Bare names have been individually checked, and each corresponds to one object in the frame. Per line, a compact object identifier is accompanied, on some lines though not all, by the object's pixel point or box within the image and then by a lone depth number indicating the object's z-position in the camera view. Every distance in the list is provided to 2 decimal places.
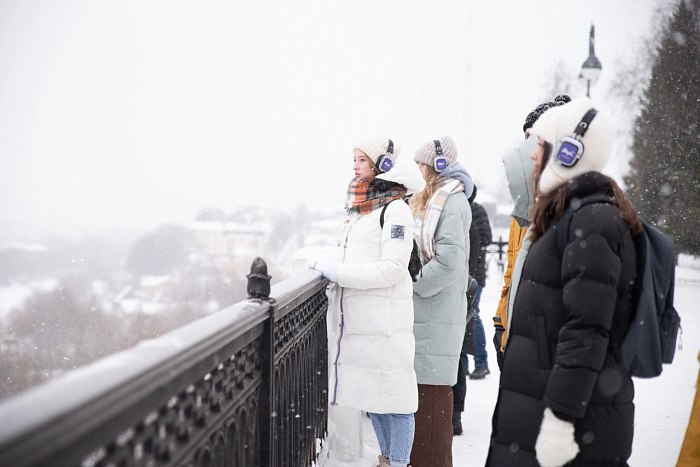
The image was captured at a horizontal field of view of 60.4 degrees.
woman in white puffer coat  3.31
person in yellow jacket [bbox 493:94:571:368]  2.48
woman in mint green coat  3.87
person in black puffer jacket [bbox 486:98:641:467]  1.86
